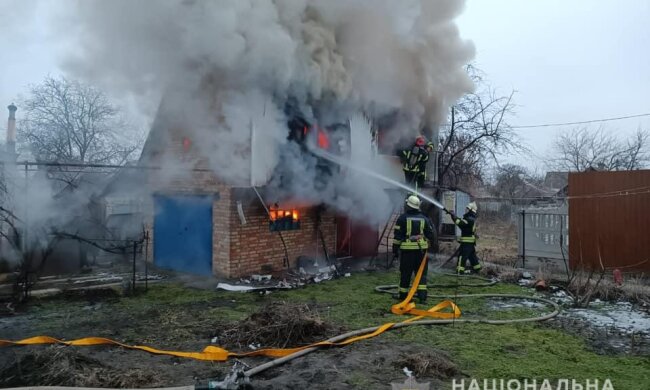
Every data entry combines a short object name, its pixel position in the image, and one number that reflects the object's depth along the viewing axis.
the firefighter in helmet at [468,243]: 10.73
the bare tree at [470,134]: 19.64
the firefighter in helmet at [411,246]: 7.95
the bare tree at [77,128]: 22.34
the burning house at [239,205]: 9.67
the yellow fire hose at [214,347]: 5.09
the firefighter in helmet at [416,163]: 11.28
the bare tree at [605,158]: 30.55
